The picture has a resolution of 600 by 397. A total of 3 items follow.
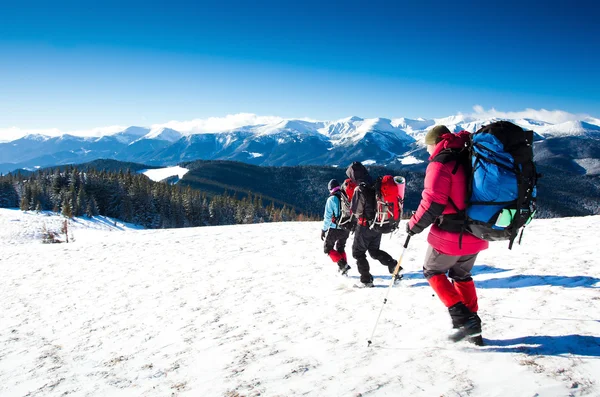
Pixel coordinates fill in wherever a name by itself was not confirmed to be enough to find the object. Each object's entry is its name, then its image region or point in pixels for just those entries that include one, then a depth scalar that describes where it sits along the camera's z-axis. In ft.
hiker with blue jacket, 27.27
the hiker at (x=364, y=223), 23.39
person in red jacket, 13.94
